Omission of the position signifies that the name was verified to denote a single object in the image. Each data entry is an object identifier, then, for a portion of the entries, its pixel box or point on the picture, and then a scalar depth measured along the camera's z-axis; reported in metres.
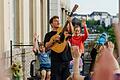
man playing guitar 8.54
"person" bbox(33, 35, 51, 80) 11.57
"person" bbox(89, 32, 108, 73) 11.51
